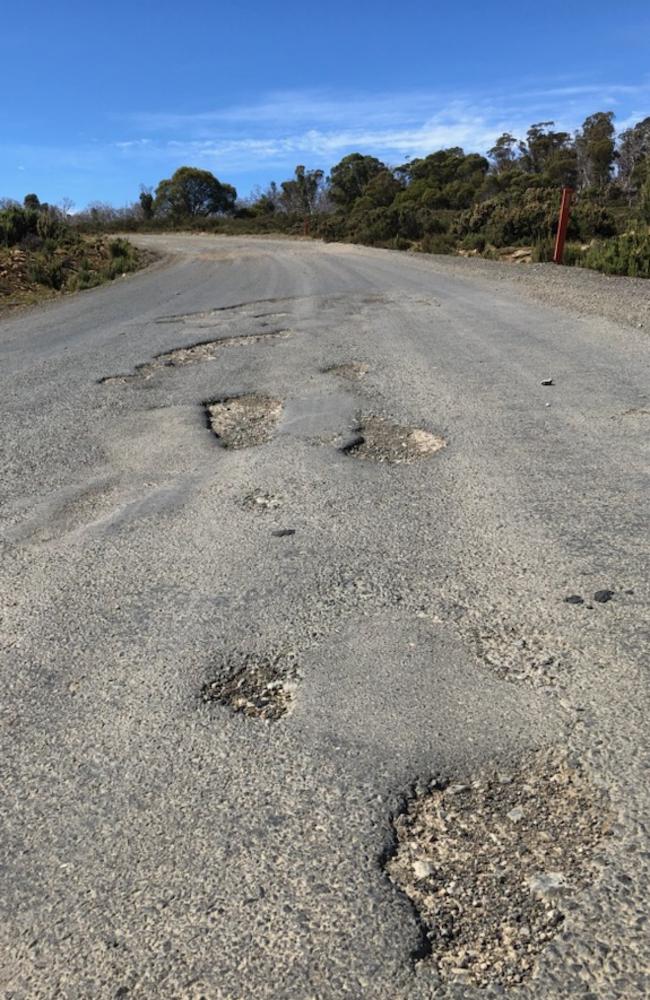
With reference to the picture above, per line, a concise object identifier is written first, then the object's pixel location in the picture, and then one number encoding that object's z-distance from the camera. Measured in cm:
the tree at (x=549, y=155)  4878
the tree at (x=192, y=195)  5294
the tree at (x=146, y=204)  5281
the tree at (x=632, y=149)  4797
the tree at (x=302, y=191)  5441
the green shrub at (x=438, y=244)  2298
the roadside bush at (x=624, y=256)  1370
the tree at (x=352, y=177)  5231
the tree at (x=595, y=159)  4916
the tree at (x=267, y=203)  5462
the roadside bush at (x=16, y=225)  2145
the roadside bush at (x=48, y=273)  1712
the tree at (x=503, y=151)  5868
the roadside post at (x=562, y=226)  1543
